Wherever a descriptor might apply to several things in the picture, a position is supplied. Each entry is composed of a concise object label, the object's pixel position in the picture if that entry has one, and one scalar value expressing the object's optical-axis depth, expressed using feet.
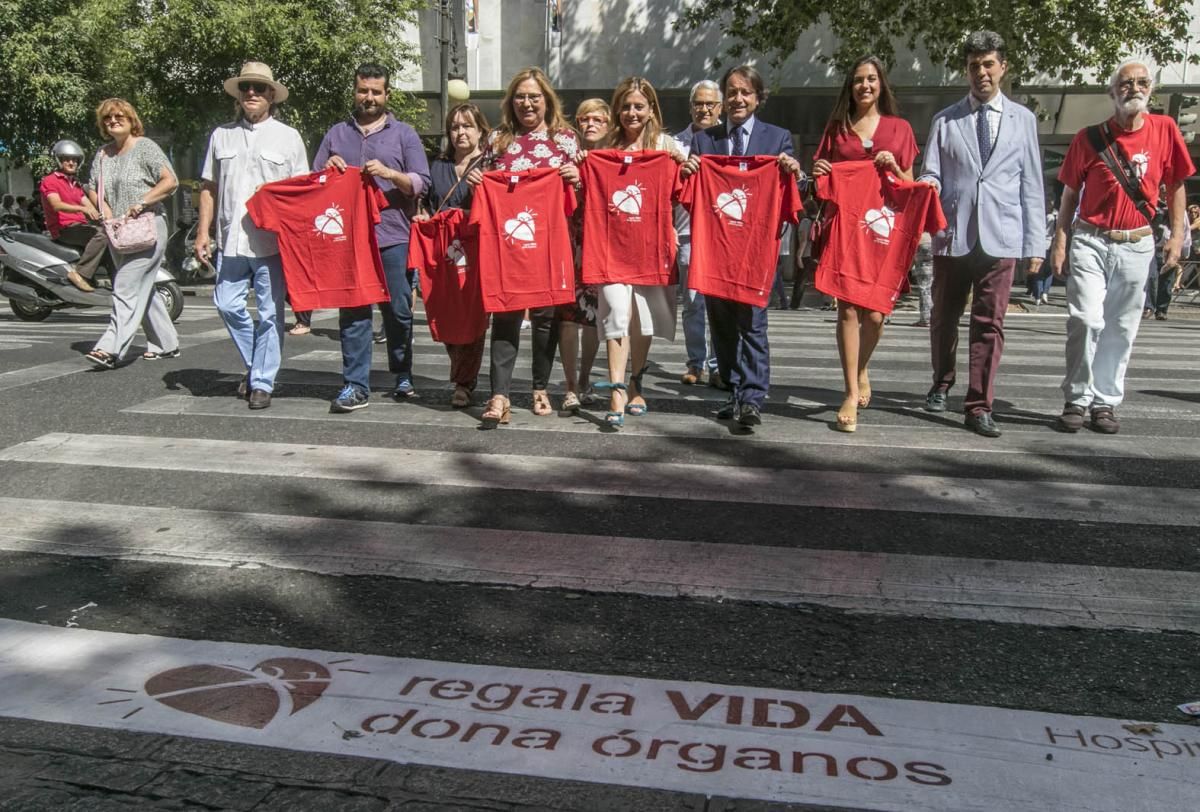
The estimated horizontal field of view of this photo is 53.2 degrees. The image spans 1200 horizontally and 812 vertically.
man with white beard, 20.48
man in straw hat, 22.49
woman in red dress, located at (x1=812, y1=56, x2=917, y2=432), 20.48
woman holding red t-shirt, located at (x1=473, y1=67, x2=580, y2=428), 20.90
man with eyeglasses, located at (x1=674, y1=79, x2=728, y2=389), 23.84
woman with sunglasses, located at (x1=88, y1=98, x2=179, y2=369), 27.07
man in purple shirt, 21.90
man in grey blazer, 20.36
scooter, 41.29
